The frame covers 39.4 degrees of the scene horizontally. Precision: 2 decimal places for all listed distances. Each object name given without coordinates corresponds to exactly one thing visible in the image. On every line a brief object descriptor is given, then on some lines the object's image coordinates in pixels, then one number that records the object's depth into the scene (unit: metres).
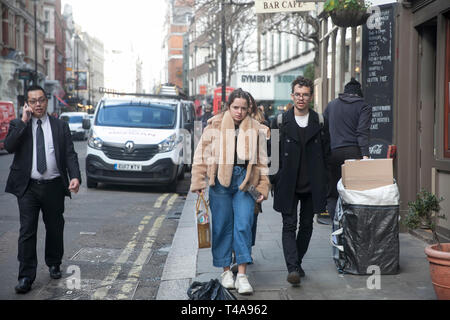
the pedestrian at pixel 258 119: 5.52
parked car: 40.88
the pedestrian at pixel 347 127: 7.15
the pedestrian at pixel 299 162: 5.63
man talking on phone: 5.58
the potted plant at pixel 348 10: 8.33
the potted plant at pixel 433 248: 4.66
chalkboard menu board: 8.21
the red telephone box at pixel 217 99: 30.30
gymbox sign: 27.73
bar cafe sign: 9.09
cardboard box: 5.87
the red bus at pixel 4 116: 24.39
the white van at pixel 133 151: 13.32
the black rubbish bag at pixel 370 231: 5.78
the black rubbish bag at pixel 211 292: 4.75
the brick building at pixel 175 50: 113.12
